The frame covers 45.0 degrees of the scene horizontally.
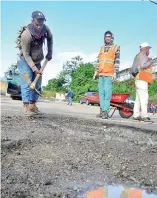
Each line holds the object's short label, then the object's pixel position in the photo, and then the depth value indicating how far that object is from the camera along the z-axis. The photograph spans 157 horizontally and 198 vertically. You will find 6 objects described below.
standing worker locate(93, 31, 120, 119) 3.92
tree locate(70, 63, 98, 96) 36.94
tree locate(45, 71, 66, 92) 49.75
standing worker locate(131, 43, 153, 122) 4.08
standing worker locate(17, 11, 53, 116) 2.92
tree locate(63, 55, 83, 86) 49.12
